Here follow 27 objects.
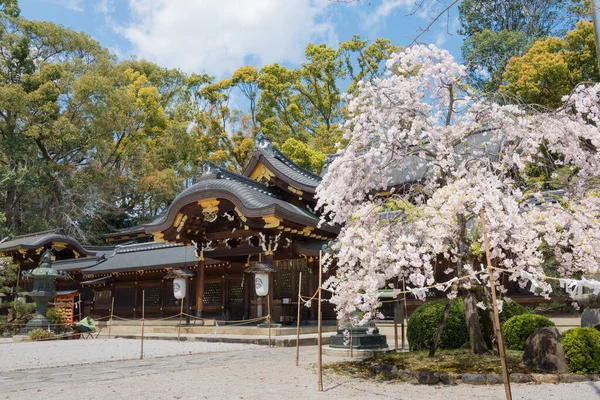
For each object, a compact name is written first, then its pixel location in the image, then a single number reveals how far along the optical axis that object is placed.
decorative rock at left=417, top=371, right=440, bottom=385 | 6.77
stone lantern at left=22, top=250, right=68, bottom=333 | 17.75
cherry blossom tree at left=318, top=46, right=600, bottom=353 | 6.84
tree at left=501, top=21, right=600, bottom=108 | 24.02
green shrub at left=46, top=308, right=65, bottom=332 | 18.46
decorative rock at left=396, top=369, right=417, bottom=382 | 7.09
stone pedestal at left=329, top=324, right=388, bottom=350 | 10.26
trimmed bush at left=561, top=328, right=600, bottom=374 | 6.59
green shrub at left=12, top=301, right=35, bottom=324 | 20.39
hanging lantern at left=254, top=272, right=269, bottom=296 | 15.18
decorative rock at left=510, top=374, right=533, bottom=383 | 6.47
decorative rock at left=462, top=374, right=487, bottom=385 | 6.53
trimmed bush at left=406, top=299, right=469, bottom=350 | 9.02
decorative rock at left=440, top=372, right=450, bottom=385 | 6.72
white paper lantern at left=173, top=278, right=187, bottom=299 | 17.75
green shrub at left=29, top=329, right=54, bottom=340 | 16.86
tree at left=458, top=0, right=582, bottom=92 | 33.25
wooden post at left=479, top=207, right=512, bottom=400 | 4.12
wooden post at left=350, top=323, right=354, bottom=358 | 9.89
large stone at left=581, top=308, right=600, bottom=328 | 8.25
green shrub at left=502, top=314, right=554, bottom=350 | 8.32
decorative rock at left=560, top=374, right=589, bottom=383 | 6.45
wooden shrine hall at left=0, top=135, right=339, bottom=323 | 16.11
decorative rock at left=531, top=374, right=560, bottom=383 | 6.45
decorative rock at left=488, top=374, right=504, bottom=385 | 6.46
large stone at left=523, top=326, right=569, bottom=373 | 6.82
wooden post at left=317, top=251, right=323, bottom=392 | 6.46
